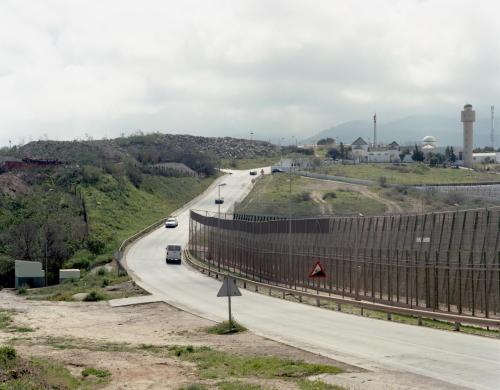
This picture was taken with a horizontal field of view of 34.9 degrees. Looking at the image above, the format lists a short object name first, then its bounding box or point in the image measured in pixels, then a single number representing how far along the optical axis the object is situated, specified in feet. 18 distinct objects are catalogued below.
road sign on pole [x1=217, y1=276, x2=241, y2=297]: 94.68
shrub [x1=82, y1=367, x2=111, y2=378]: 74.18
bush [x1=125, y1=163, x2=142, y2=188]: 437.99
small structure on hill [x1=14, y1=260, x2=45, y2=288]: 230.68
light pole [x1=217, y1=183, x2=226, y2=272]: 237.86
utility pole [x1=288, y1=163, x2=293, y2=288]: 165.37
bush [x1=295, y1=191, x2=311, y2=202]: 325.60
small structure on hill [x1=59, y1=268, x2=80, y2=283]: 230.68
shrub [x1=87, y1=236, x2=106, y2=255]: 288.92
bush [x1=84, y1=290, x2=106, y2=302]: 173.06
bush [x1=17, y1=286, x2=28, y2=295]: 210.47
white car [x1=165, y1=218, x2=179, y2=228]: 334.89
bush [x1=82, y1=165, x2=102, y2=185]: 390.42
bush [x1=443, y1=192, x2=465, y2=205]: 242.13
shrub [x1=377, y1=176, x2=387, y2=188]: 348.79
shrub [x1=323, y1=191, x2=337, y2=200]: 327.47
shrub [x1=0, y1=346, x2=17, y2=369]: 74.38
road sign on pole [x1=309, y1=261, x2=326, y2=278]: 131.03
